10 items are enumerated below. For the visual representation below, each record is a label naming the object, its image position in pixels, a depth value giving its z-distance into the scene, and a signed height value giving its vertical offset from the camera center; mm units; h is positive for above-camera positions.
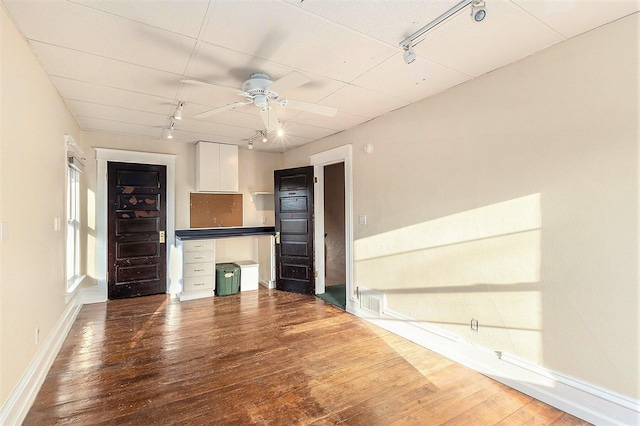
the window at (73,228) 3877 -221
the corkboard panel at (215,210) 5270 +18
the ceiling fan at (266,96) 2371 +935
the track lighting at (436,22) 1708 +1141
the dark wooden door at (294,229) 4949 -304
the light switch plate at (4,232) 1748 -119
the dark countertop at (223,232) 4957 -371
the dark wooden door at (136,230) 4660 -287
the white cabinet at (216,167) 5016 +730
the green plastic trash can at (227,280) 4934 -1116
